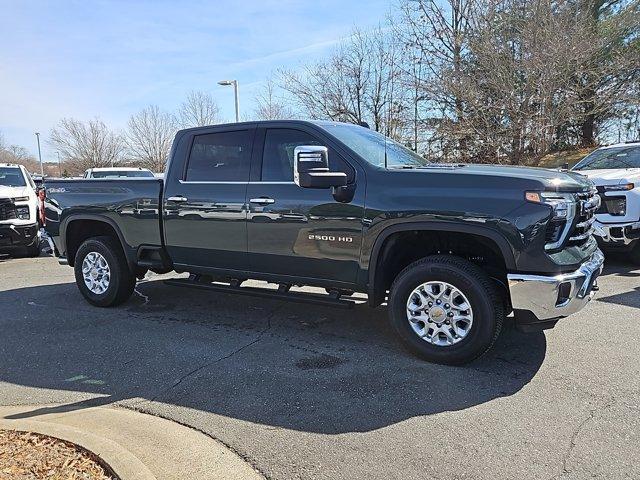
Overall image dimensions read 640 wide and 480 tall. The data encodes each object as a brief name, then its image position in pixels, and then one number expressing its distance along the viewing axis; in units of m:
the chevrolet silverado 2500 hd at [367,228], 3.77
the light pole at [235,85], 21.15
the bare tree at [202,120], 33.26
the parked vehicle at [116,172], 13.70
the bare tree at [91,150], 40.81
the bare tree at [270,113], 26.67
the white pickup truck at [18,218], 9.63
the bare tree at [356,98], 24.44
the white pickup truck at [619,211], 7.10
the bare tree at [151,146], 37.09
